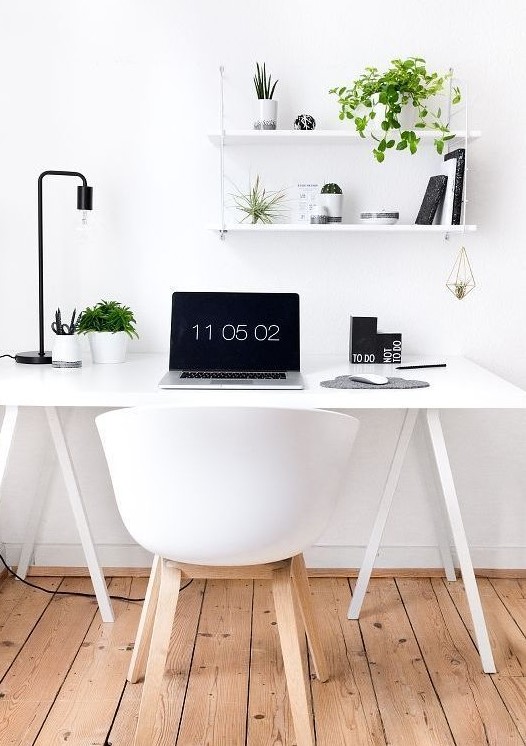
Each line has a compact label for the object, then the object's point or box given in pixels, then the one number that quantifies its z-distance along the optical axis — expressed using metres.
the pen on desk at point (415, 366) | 2.68
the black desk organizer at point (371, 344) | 2.75
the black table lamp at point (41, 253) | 2.67
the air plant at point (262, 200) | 2.86
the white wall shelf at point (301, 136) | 2.66
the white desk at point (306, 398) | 2.24
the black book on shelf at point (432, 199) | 2.71
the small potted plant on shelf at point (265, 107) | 2.70
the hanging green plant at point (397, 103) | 2.63
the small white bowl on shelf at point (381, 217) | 2.71
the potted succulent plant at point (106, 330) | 2.72
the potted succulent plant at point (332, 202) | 2.75
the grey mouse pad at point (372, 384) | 2.32
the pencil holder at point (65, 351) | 2.61
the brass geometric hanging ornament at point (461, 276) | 2.90
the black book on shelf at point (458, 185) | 2.65
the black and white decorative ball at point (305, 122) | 2.71
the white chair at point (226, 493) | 1.74
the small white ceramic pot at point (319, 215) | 2.72
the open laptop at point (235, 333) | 2.66
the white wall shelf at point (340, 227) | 2.67
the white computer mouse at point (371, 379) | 2.34
